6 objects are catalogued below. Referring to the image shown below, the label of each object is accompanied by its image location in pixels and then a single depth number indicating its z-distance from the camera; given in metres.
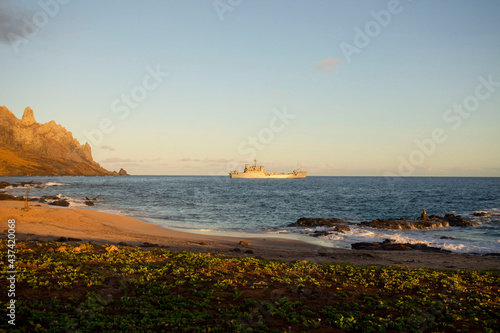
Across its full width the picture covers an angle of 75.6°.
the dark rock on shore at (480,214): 46.22
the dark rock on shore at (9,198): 49.50
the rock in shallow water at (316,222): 37.03
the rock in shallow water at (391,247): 23.95
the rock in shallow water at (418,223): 36.09
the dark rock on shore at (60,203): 49.66
